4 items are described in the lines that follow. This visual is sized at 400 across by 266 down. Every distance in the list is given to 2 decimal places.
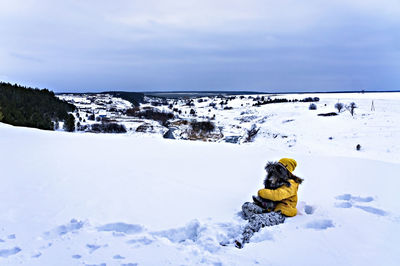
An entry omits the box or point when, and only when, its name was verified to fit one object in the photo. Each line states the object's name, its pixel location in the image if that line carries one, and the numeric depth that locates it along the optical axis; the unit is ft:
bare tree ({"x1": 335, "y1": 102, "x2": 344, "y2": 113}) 127.59
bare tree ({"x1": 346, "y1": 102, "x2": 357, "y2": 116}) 110.28
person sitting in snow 11.86
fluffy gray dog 12.43
